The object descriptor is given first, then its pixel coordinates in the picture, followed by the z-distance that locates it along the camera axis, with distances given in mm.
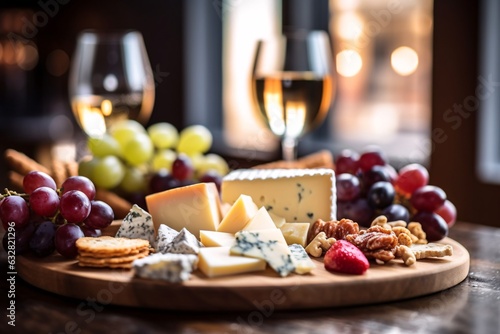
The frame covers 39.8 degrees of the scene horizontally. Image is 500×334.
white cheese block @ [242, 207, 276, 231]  1017
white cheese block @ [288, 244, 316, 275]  881
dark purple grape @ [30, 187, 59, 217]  1012
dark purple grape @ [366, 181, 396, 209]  1218
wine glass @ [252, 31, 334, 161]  1436
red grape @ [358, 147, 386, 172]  1329
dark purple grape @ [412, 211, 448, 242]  1137
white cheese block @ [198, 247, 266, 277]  868
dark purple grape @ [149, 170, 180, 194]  1401
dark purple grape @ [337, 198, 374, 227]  1243
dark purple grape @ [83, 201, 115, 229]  1042
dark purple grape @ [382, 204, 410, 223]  1186
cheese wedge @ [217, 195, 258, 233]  1052
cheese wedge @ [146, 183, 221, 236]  1083
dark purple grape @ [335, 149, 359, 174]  1354
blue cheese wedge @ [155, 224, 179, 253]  958
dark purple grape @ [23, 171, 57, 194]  1080
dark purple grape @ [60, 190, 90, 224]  997
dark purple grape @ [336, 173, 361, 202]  1244
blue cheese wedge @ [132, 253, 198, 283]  834
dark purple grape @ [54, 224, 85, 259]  970
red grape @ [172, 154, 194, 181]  1413
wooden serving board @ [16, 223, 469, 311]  823
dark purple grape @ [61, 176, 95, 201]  1075
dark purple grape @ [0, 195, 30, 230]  1005
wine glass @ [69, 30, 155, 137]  1466
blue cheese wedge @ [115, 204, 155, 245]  1017
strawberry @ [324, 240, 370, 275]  882
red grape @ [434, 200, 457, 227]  1257
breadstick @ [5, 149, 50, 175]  1365
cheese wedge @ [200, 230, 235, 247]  977
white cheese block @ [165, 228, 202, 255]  918
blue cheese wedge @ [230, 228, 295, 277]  882
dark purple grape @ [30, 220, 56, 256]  993
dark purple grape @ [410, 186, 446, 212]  1185
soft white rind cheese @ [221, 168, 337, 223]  1171
